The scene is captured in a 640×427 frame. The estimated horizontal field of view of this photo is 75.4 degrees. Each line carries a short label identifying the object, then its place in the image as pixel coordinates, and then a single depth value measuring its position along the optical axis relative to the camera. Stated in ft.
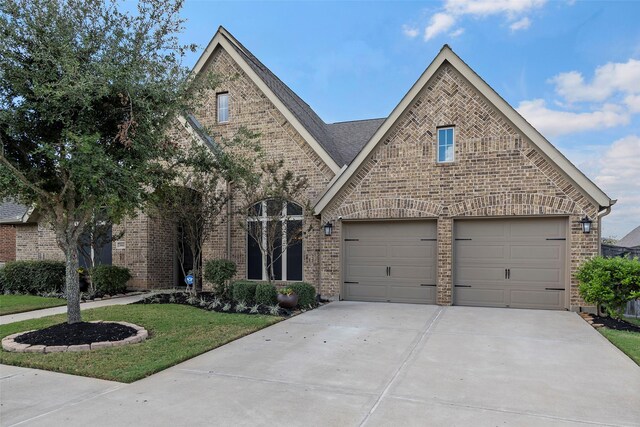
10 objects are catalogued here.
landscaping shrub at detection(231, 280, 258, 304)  34.73
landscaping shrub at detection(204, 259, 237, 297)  38.47
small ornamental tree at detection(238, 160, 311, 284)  37.01
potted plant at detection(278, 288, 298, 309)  32.94
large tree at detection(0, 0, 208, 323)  20.52
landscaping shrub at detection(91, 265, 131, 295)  42.14
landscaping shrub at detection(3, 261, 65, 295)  43.88
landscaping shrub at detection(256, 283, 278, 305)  33.63
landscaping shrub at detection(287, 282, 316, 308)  33.86
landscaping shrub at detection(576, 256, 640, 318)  28.64
